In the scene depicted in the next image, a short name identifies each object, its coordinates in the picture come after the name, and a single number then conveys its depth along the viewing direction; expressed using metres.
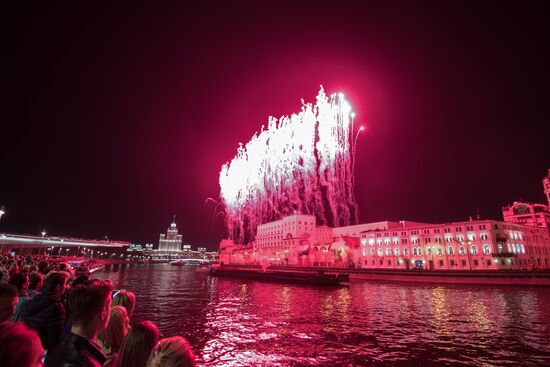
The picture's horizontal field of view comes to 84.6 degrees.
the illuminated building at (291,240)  109.44
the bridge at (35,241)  101.00
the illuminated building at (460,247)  65.12
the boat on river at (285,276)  61.38
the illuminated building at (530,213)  100.62
